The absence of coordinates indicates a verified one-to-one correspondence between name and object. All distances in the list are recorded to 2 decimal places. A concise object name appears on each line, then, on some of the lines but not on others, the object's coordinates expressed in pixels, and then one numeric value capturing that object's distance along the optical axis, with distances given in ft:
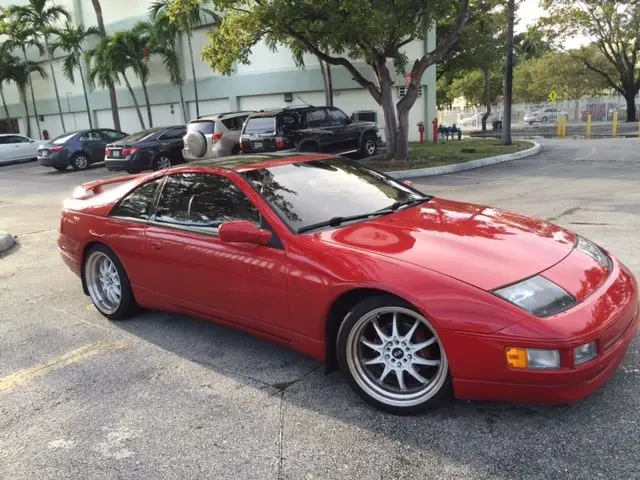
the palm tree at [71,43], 86.79
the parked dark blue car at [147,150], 54.70
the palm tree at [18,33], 94.73
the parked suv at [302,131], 47.50
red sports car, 8.75
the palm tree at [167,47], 76.62
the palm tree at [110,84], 81.10
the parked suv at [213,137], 50.90
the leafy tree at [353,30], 42.91
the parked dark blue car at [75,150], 65.51
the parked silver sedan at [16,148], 80.07
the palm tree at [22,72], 104.06
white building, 77.25
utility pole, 58.80
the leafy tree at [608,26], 105.19
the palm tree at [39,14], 91.40
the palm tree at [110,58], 77.25
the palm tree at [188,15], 50.16
